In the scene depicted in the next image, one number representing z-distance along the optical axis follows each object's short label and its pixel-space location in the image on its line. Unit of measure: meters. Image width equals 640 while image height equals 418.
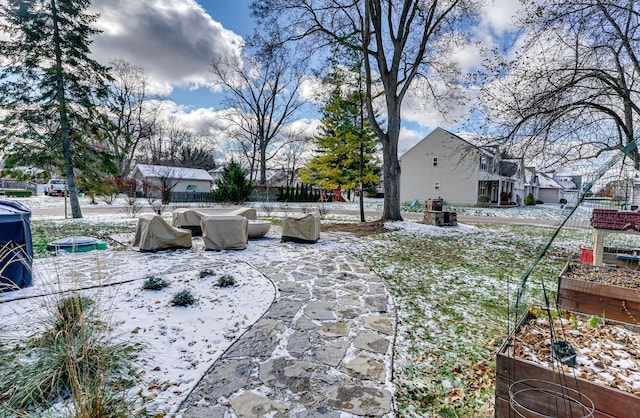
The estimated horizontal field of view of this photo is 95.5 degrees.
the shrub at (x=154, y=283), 4.01
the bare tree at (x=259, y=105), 26.47
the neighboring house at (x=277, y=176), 43.33
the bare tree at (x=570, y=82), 6.57
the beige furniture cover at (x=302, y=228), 7.66
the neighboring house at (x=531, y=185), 32.81
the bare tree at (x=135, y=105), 27.97
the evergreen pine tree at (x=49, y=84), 10.31
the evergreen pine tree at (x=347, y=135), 12.48
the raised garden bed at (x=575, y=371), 1.59
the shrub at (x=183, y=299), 3.59
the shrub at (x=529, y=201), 29.11
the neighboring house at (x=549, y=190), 36.50
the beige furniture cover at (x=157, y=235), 6.32
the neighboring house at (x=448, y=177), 24.81
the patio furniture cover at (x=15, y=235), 3.88
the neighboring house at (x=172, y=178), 26.40
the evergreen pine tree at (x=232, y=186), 18.95
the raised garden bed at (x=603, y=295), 2.88
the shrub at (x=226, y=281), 4.29
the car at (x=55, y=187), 26.60
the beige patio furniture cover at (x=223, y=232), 6.58
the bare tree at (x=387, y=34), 10.80
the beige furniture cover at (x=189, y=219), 8.29
